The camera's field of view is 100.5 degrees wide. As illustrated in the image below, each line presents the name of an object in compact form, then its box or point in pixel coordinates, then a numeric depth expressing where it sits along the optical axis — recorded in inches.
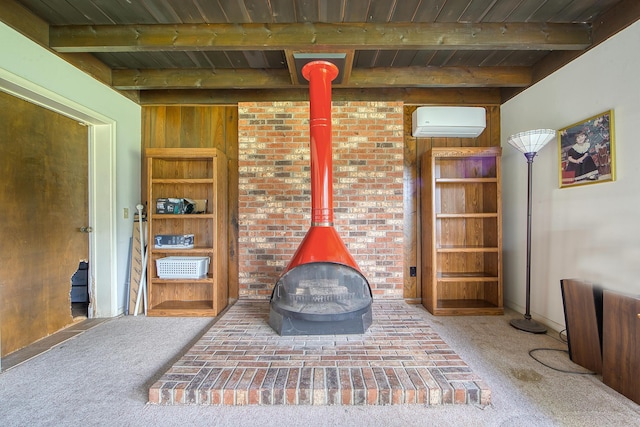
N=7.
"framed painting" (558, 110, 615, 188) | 71.6
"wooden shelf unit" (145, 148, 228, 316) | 100.3
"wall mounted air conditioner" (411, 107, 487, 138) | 104.9
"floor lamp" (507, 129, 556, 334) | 84.1
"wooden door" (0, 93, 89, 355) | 74.4
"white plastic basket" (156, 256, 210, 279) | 100.5
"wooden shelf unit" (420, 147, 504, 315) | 102.3
